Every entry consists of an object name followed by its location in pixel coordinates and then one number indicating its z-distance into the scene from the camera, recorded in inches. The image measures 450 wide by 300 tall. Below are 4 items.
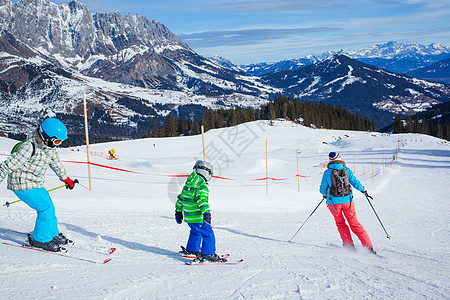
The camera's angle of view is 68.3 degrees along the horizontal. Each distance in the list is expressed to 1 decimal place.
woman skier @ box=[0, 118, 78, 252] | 183.8
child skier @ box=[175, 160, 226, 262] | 196.7
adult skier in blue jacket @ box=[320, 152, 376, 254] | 255.8
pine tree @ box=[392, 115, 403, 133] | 3190.7
